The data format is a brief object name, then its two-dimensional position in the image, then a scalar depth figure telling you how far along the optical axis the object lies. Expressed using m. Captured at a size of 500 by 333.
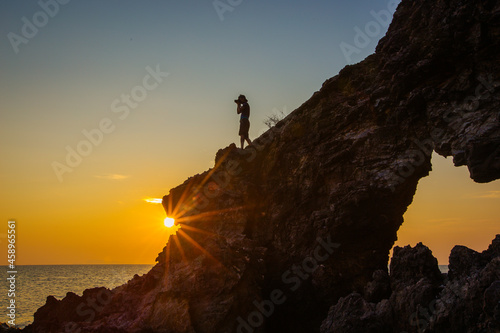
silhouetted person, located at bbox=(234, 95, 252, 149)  26.88
